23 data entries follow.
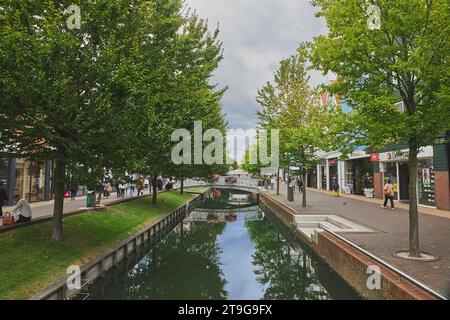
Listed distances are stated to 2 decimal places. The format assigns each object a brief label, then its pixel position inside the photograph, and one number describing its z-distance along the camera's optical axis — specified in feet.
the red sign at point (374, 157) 88.63
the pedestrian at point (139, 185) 91.20
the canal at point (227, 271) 33.58
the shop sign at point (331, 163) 128.88
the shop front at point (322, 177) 143.33
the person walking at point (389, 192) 64.69
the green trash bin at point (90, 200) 55.40
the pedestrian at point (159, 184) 115.52
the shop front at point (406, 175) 66.70
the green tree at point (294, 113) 72.31
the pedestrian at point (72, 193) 75.81
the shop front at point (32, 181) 68.84
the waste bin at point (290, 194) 91.37
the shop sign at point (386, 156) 80.79
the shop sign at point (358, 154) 101.86
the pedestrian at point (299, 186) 130.11
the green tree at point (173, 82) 40.75
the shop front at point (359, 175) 98.45
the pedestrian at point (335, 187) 102.12
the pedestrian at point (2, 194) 42.02
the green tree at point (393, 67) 26.84
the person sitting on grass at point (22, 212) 38.19
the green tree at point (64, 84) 28.04
